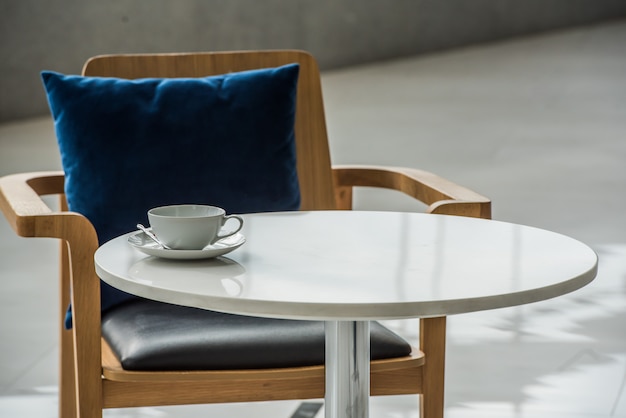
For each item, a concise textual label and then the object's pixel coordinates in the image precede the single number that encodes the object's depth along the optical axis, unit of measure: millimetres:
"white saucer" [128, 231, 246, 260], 2649
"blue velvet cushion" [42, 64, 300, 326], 3244
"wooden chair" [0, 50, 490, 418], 2920
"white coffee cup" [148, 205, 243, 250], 2657
